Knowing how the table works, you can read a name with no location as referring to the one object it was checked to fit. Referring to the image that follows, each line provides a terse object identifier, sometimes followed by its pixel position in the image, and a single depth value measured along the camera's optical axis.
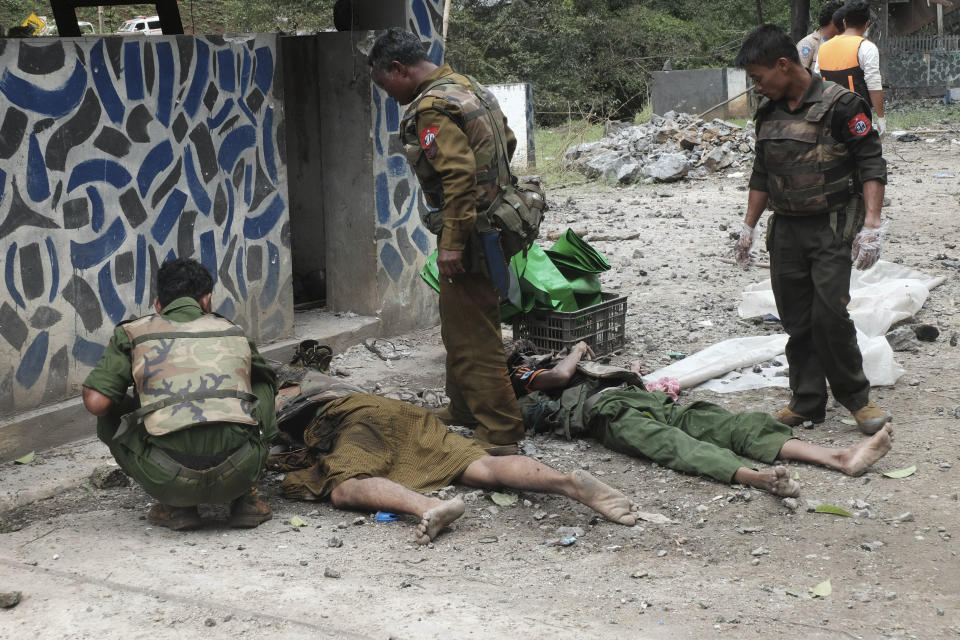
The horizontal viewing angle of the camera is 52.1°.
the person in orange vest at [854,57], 7.94
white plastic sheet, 5.39
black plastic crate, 5.75
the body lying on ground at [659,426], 4.09
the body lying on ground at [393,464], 3.76
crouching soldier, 3.62
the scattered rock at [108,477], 4.45
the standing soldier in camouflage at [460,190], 4.32
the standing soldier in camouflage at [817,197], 4.36
